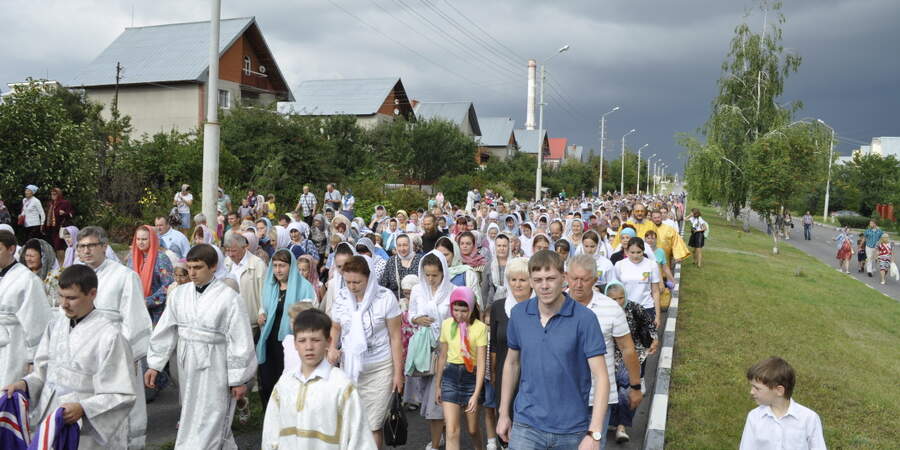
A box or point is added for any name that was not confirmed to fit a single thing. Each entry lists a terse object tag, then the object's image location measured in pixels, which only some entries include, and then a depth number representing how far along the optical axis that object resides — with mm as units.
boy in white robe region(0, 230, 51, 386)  4887
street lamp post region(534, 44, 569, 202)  33269
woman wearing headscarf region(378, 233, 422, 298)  8305
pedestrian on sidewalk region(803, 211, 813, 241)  42219
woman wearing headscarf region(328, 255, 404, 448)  5320
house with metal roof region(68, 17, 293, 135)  40875
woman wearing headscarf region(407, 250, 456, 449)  6074
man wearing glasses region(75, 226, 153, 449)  5074
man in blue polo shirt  3729
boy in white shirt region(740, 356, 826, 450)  4121
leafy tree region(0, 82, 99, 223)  16312
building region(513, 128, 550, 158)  94250
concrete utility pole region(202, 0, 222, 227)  13109
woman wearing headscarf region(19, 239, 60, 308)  6453
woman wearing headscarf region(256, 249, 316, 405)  6355
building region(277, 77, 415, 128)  54500
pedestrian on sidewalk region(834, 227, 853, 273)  25503
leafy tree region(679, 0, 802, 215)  41500
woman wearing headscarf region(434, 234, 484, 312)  7008
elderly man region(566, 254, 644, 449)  4780
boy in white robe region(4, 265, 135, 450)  3943
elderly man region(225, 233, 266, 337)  7055
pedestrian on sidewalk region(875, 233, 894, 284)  22578
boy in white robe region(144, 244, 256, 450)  4941
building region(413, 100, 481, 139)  71062
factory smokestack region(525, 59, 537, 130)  83275
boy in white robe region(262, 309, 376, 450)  3637
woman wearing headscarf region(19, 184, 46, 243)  14625
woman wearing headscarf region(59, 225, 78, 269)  7598
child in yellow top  5469
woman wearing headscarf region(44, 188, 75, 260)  15219
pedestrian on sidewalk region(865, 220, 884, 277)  23688
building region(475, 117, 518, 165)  83500
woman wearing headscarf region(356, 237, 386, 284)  8836
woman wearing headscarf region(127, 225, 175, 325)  7254
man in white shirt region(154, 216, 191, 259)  9084
